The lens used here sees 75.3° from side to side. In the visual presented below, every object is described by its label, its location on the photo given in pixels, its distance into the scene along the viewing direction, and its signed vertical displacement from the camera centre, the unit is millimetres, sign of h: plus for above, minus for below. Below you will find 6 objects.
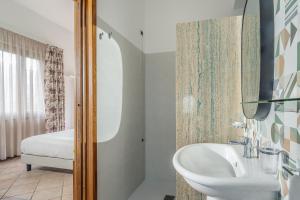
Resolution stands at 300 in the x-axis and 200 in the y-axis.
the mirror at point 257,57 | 900 +213
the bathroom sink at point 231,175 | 745 -358
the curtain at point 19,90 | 3570 +150
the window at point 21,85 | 3641 +268
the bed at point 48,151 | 2885 -810
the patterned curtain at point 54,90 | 4395 +180
